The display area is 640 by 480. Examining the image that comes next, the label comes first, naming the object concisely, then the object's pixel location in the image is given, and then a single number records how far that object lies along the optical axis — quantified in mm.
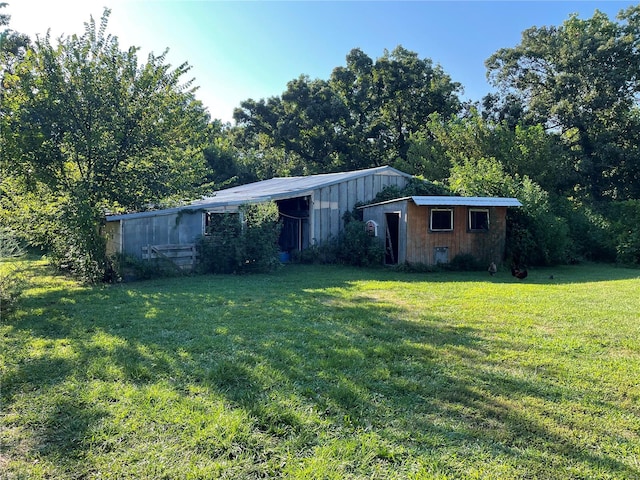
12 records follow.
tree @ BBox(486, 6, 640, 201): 21484
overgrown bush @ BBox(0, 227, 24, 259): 5918
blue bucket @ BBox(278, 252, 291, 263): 14498
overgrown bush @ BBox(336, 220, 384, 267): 13516
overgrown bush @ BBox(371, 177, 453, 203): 15617
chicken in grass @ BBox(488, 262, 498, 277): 12047
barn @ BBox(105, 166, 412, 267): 11216
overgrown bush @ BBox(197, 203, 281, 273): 11625
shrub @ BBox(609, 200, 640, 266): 14906
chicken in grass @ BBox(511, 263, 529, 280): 11102
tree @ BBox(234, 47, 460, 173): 27422
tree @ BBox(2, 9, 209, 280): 9344
